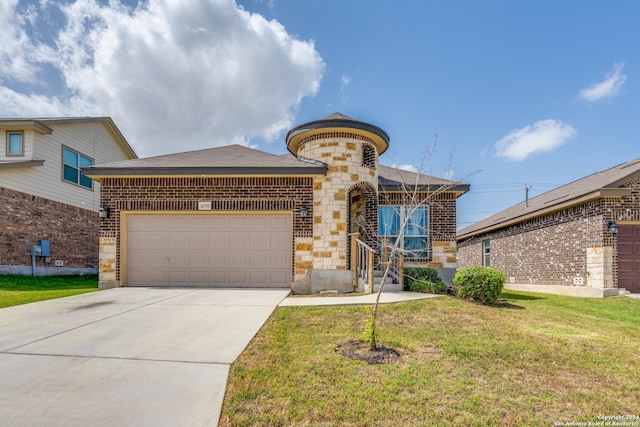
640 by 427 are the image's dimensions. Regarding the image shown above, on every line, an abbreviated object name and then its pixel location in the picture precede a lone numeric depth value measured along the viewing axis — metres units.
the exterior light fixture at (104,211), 9.66
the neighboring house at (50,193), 12.37
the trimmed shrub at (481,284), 7.84
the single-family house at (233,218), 9.59
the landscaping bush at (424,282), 8.83
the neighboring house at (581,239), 10.55
